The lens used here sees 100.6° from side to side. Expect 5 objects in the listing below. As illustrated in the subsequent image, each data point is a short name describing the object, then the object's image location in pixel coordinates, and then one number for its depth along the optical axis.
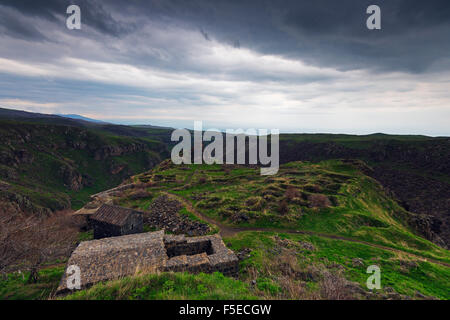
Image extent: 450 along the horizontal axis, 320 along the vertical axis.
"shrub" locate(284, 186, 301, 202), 29.77
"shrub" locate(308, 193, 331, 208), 27.85
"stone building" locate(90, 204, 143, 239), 23.80
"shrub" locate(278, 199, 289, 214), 26.29
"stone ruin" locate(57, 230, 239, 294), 12.29
